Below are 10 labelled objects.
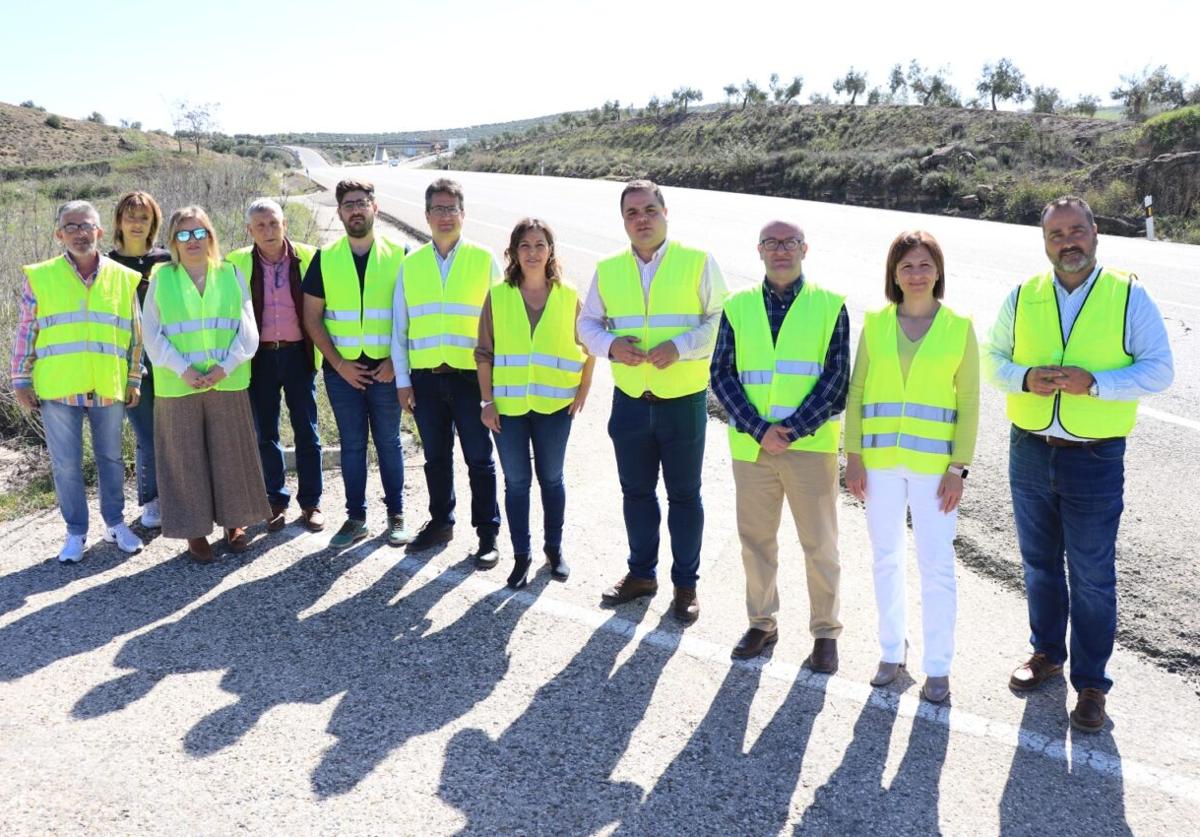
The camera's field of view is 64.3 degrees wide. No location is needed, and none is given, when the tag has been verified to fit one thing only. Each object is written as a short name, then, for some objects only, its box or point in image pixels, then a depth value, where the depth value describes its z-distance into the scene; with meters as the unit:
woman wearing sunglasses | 5.45
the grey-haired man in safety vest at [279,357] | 5.85
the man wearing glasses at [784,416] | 4.21
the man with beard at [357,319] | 5.59
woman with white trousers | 3.96
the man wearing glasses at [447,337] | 5.35
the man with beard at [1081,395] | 3.79
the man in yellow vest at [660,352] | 4.64
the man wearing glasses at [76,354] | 5.54
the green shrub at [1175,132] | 23.06
